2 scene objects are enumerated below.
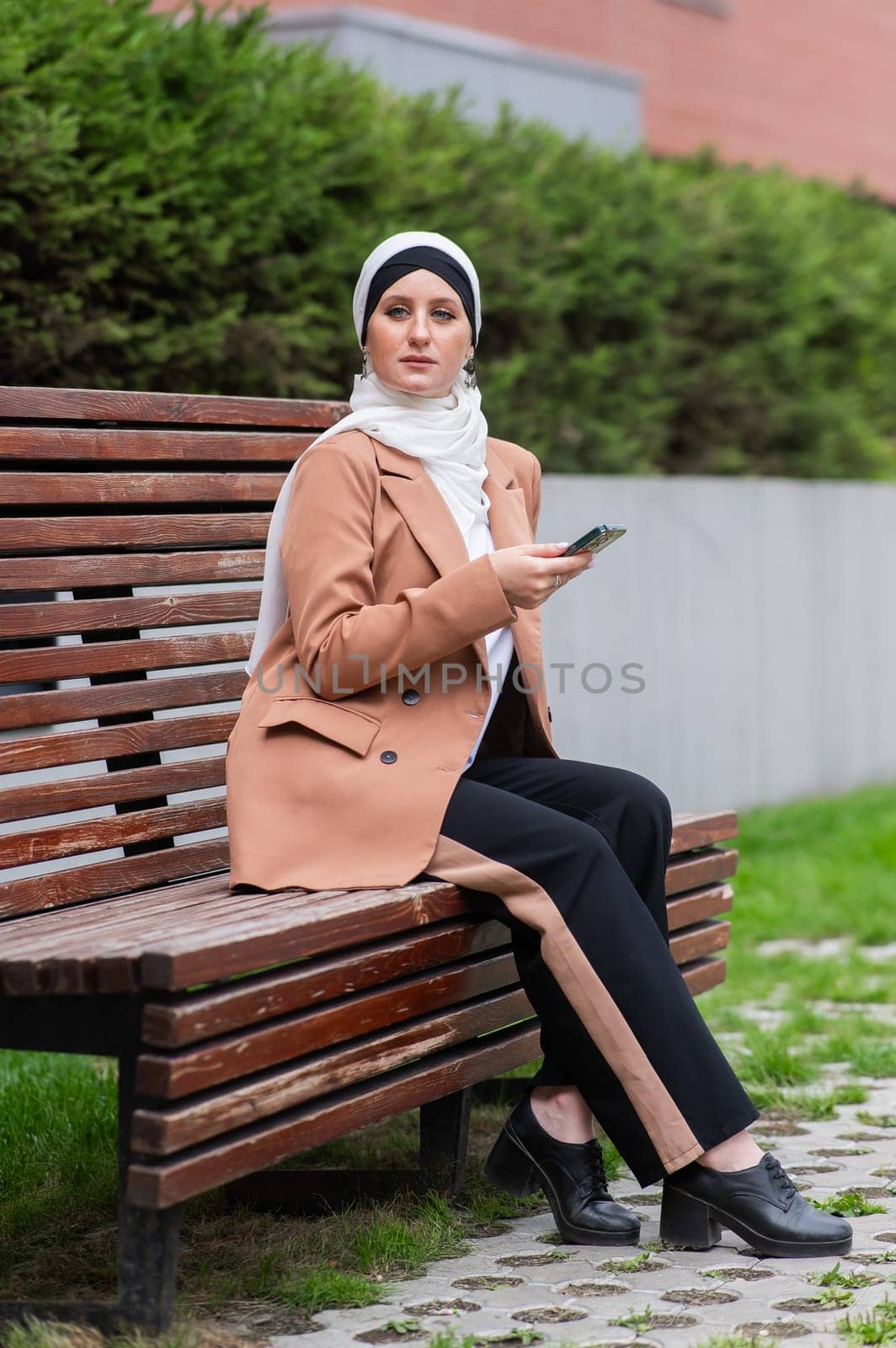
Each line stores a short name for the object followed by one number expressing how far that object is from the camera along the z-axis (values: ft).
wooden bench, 17.28
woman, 20.40
